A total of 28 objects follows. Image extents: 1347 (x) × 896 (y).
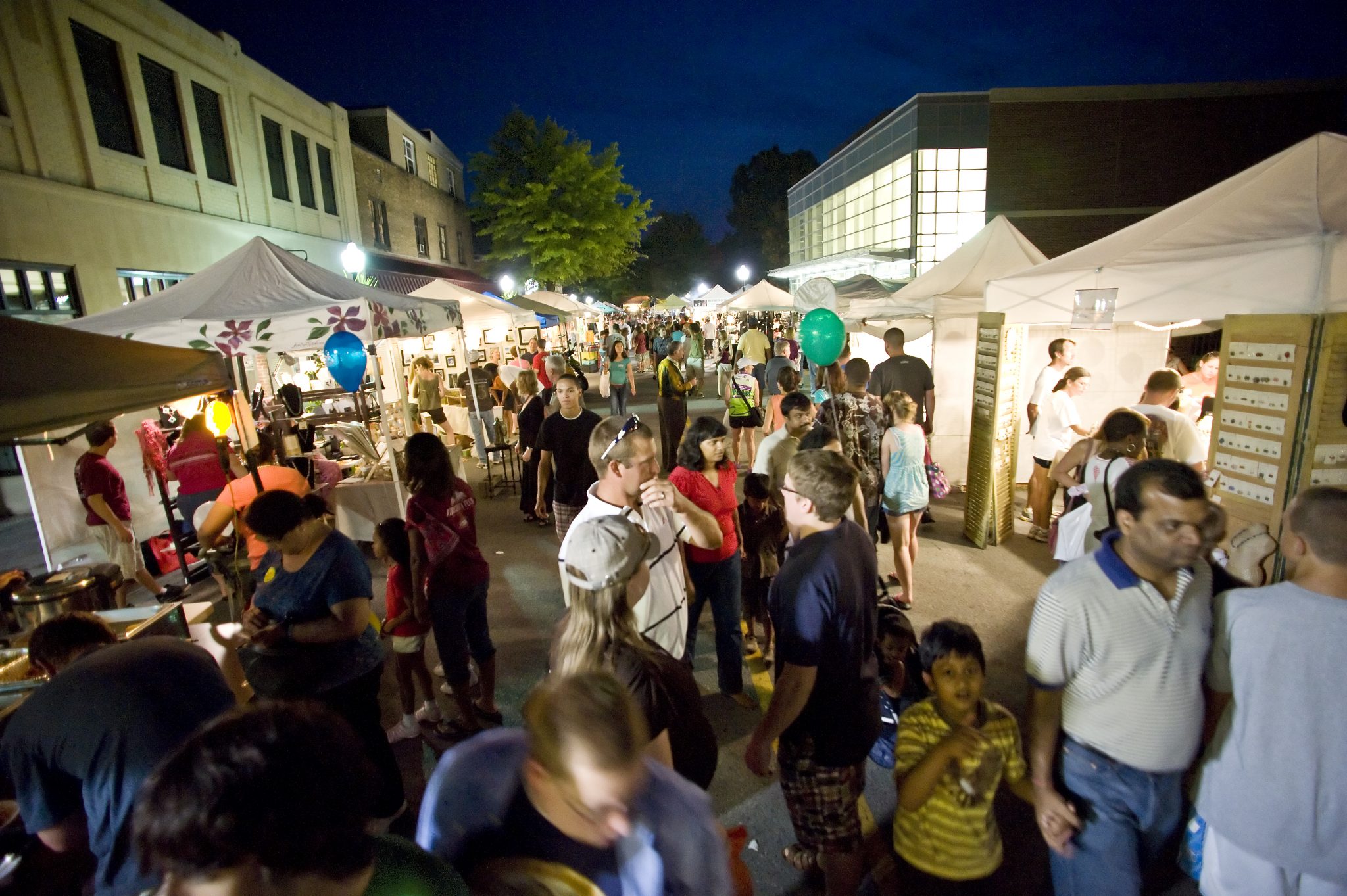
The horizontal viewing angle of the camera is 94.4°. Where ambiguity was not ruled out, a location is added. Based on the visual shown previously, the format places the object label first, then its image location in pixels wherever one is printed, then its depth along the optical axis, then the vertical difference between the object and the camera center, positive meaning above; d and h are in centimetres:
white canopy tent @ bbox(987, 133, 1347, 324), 364 +38
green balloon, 614 -8
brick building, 1923 +499
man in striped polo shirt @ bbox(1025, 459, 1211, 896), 200 -118
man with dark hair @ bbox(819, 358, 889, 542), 540 -94
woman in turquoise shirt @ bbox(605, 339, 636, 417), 1270 -95
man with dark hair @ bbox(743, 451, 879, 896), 226 -127
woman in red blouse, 383 -116
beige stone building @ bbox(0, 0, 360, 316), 859 +342
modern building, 1966 +533
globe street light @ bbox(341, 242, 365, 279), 846 +117
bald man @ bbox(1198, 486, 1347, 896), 178 -120
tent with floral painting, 552 +36
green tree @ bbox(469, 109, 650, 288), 2422 +544
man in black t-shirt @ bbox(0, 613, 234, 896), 201 -125
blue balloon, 609 -12
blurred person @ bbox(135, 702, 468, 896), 104 -79
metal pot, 398 -153
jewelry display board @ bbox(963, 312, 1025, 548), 644 -120
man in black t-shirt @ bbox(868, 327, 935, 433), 767 -65
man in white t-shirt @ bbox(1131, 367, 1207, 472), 461 -91
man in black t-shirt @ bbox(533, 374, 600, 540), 544 -104
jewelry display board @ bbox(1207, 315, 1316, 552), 400 -70
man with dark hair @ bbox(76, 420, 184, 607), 571 -129
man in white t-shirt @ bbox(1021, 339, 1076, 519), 657 -68
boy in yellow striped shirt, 230 -164
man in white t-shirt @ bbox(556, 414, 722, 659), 300 -86
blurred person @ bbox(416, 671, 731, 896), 127 -99
